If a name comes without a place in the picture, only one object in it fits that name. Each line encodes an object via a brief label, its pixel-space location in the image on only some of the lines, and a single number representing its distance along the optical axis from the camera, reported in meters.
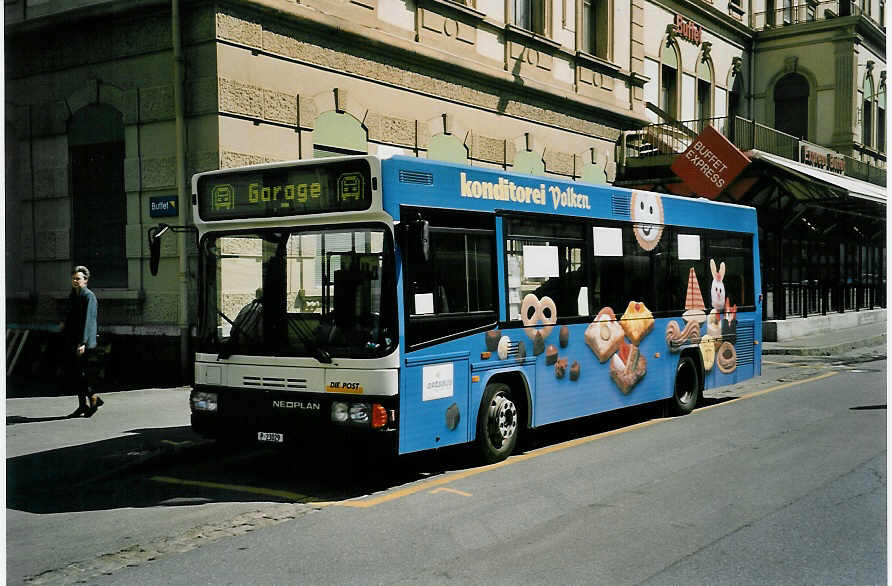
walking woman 11.12
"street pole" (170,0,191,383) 13.88
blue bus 7.68
